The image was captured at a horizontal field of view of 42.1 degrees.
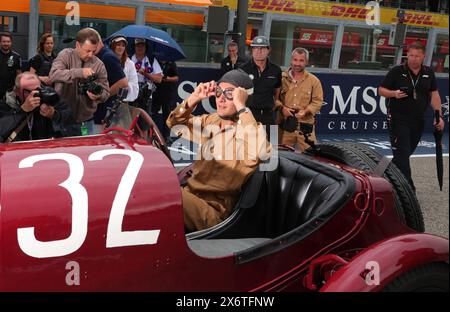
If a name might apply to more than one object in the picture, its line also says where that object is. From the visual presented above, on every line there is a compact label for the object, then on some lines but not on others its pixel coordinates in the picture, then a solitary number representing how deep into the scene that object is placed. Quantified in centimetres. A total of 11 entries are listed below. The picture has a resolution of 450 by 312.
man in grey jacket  457
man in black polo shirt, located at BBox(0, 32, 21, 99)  754
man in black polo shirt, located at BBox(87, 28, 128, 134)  531
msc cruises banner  1099
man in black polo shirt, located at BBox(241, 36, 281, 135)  627
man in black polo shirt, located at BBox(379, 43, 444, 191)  586
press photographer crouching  358
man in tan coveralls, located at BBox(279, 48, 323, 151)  586
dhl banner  1102
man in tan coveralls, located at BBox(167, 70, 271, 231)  299
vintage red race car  217
